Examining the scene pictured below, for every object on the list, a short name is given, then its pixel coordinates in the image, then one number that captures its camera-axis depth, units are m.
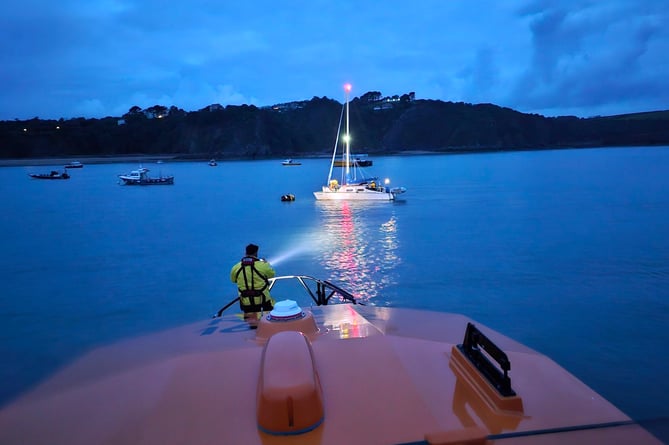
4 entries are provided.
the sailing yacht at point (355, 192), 43.47
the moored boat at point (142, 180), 76.94
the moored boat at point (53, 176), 91.50
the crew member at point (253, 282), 6.76
